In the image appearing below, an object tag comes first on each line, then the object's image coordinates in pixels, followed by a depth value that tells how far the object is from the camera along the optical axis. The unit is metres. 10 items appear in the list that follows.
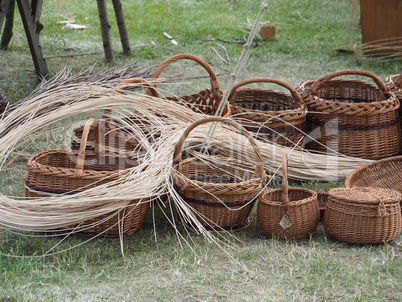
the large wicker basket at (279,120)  5.98
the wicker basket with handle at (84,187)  4.39
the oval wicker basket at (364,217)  4.32
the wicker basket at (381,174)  5.56
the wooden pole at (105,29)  10.77
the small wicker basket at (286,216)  4.46
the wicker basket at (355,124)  6.11
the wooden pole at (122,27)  11.27
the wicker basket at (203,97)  6.03
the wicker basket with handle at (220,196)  4.54
